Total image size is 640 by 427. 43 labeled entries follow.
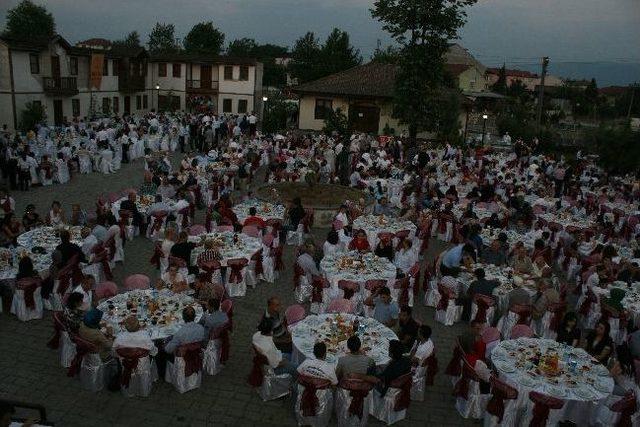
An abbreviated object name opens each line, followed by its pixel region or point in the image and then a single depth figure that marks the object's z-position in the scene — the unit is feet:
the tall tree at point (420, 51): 103.65
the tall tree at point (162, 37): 309.01
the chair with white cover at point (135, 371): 26.09
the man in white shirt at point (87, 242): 39.32
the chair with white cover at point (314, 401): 24.67
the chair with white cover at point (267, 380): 27.12
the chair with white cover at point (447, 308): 37.32
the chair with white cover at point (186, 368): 27.17
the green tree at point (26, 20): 226.38
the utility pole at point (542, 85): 127.44
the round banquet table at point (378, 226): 49.62
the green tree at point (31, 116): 104.73
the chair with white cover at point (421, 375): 28.04
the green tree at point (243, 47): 336.49
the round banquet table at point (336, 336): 27.12
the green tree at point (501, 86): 267.51
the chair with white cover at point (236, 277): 39.24
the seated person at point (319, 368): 24.76
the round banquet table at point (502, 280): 36.52
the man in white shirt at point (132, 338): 26.40
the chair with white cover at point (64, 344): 28.40
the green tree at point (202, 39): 235.40
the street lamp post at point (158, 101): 163.65
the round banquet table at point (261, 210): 51.52
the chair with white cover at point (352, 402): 24.49
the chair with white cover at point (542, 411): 23.82
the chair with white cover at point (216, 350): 29.07
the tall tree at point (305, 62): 225.07
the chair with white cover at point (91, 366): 26.48
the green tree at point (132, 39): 386.11
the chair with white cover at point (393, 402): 25.53
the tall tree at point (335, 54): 222.28
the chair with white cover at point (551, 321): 34.86
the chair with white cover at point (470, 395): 26.71
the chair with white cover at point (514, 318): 34.50
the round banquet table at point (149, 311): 28.37
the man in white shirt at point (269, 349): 26.68
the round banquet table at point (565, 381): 24.84
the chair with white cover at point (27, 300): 33.50
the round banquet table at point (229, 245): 40.52
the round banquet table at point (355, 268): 37.55
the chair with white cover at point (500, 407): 24.58
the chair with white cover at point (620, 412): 24.14
